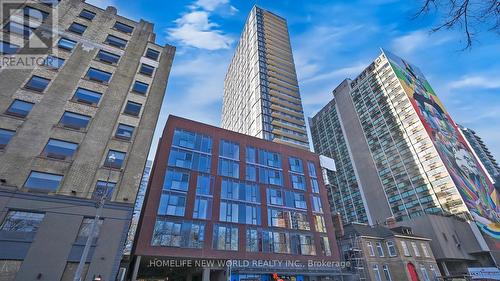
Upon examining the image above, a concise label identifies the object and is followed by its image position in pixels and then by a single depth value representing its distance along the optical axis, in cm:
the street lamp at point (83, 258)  1255
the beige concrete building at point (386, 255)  3378
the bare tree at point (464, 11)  472
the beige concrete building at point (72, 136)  1816
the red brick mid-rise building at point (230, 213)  2622
